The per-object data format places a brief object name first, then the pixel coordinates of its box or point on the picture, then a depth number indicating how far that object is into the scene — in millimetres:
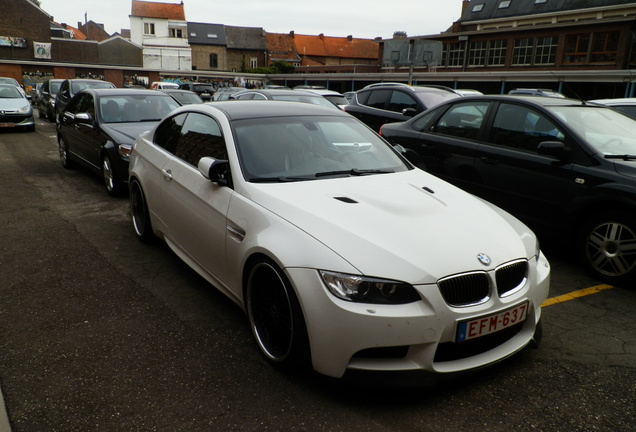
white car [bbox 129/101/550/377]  2678
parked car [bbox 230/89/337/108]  12328
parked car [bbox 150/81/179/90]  33578
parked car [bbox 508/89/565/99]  20506
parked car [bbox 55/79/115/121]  15383
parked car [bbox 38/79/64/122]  19922
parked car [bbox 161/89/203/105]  16089
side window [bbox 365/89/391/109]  11180
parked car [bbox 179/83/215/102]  35400
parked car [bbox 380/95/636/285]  4680
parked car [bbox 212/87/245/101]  24850
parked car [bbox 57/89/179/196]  7445
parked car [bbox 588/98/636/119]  8648
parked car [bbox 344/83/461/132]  10562
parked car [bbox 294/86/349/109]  14466
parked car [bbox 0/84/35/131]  15423
